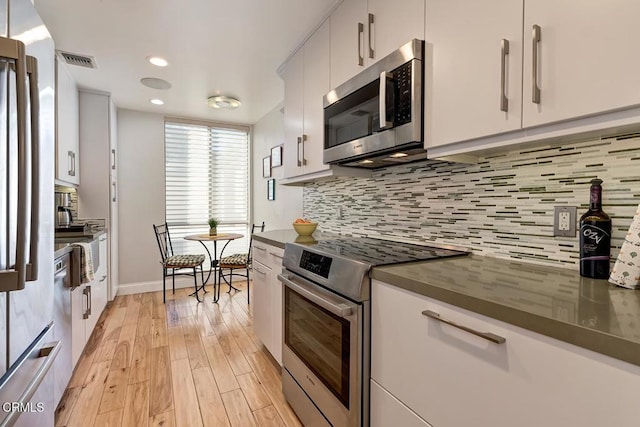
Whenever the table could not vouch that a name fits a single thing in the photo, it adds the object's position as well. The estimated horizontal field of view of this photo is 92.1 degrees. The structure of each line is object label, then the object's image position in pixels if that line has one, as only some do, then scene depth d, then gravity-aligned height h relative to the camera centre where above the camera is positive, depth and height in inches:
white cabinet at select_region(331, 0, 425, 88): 53.7 +35.6
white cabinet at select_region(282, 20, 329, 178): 81.2 +31.2
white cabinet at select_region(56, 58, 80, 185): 103.0 +30.1
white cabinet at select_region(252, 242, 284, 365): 79.9 -24.4
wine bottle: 38.8 -3.4
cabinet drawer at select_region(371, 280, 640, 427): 23.6 -15.6
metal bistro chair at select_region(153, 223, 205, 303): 143.3 -23.6
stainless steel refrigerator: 31.4 -1.2
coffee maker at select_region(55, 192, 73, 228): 108.1 -2.9
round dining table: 145.3 -13.3
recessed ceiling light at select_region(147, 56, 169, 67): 101.3 +49.9
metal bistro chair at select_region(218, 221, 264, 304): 141.8 -24.5
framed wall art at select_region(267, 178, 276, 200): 154.4 +10.8
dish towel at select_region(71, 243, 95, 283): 78.2 -14.2
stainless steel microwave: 51.9 +19.1
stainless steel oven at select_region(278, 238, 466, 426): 47.1 -20.3
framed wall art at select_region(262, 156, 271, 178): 158.3 +22.9
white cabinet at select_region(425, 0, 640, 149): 31.3 +17.7
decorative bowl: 89.9 -5.1
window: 171.8 +17.2
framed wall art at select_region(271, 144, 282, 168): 143.3 +25.9
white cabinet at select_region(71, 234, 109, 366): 79.6 -30.1
